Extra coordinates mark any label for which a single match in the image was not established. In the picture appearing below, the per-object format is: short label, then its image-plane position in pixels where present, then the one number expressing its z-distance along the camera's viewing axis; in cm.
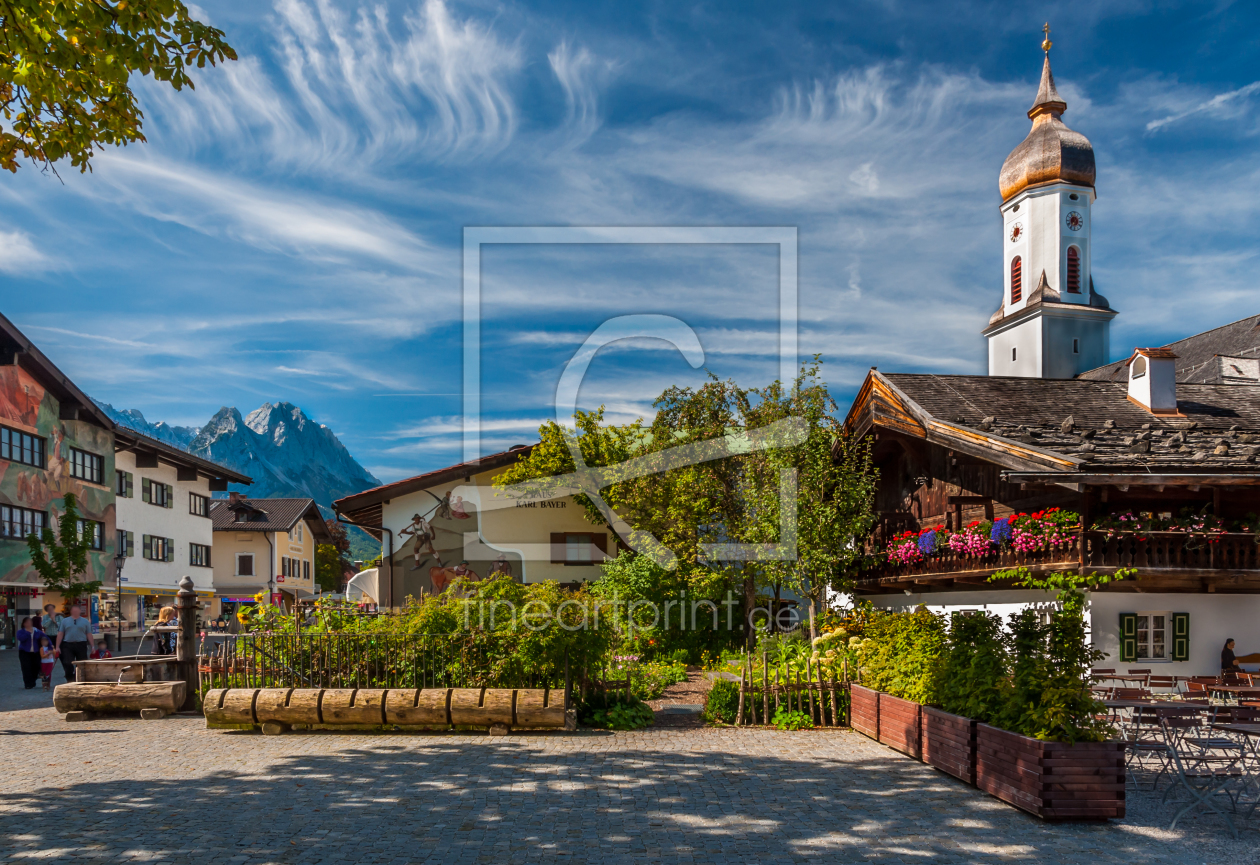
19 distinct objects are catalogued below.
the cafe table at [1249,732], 855
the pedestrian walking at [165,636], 1944
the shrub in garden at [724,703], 1427
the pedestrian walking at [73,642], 1859
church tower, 5244
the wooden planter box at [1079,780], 843
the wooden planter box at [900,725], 1155
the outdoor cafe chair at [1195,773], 868
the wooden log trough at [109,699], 1488
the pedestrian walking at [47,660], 2039
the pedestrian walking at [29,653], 2009
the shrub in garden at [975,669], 975
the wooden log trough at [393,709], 1320
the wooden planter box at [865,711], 1303
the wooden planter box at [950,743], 986
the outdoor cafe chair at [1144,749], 909
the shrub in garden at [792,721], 1401
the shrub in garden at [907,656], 1178
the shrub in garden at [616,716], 1385
